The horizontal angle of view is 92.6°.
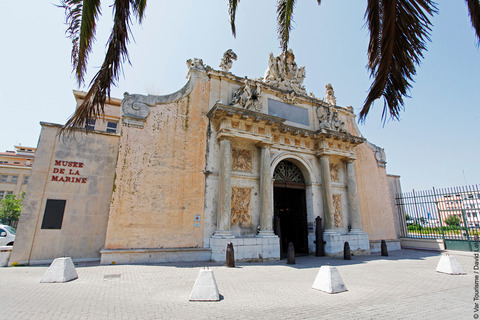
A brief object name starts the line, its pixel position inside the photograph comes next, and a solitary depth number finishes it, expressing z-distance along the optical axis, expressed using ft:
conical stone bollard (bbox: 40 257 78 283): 17.66
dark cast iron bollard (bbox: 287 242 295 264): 28.73
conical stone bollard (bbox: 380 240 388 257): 37.42
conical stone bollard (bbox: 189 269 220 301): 13.69
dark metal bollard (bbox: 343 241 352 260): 33.04
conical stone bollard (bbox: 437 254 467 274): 21.79
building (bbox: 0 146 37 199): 115.14
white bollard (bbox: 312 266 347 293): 15.66
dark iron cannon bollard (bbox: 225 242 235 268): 26.08
